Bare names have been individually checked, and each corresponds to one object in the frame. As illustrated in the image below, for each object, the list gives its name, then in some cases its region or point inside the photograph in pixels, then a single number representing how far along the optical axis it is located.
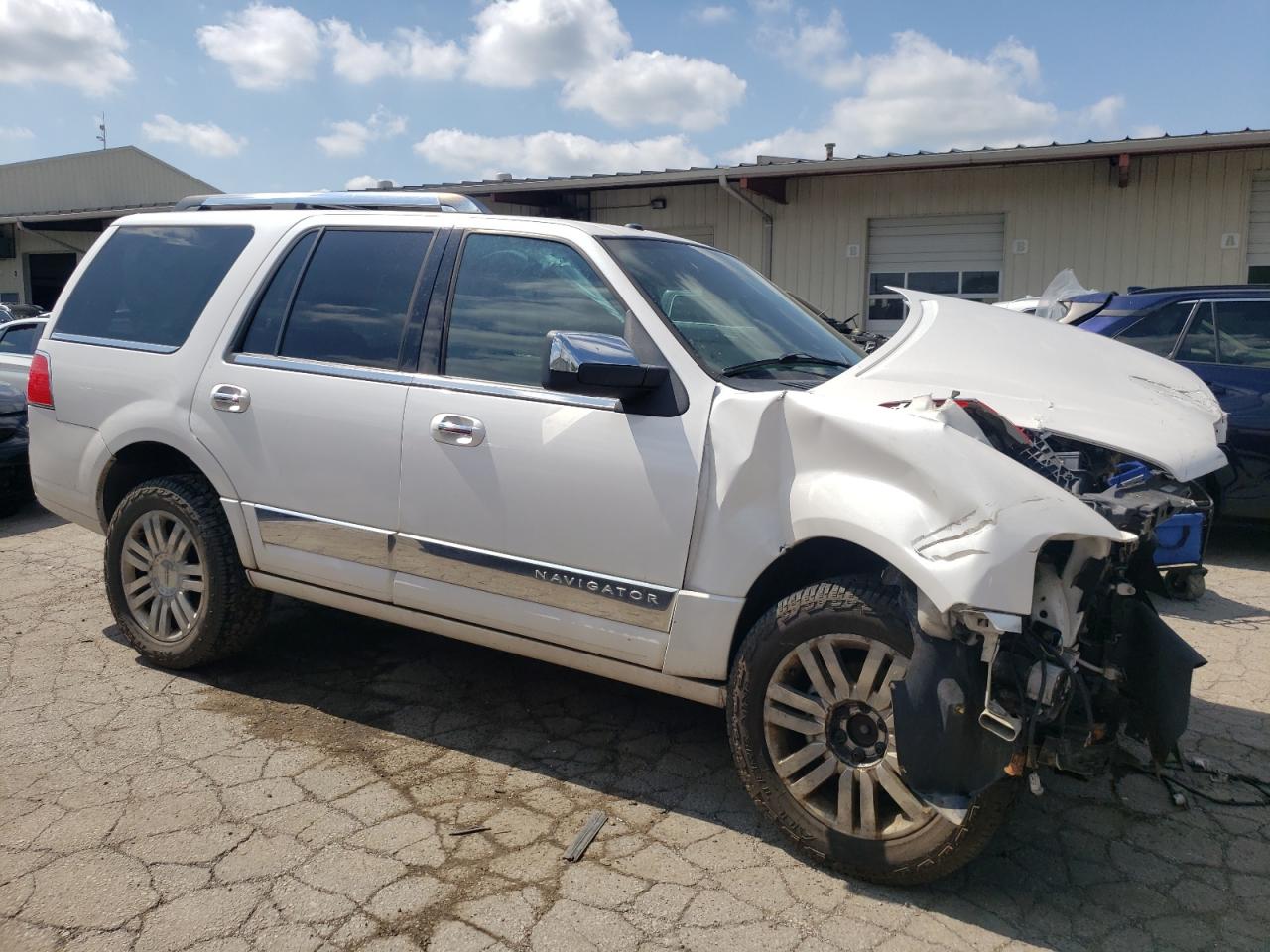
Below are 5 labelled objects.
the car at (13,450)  7.95
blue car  6.39
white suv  2.63
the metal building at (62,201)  24.69
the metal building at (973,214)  12.02
